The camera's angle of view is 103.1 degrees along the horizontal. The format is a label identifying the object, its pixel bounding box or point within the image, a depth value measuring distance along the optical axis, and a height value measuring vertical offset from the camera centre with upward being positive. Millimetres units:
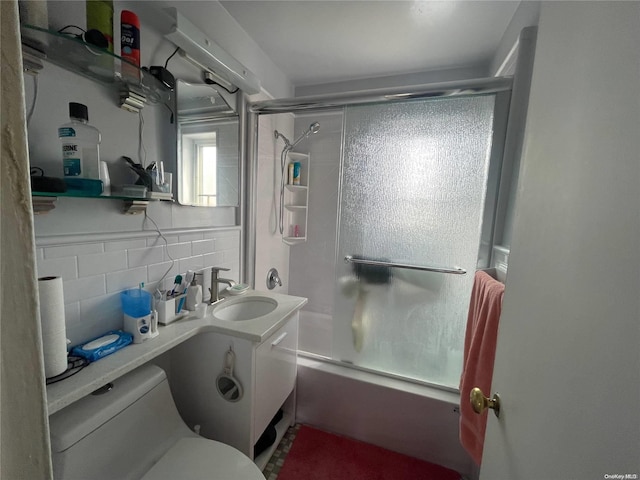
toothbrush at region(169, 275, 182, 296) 1147 -382
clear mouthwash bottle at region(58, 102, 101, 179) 775 +154
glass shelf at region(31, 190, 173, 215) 694 -9
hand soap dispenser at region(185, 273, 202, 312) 1205 -450
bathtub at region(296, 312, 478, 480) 1394 -1173
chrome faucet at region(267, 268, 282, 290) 2137 -632
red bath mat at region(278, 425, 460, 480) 1340 -1390
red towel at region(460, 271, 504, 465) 987 -560
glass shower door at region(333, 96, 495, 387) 1400 -78
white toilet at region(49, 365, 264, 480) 717 -791
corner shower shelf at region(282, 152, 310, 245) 2385 +8
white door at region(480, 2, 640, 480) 313 -65
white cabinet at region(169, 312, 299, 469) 1075 -837
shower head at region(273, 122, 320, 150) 2281 +662
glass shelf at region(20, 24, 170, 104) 695 +420
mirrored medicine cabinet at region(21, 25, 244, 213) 748 +399
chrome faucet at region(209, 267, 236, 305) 1341 -421
